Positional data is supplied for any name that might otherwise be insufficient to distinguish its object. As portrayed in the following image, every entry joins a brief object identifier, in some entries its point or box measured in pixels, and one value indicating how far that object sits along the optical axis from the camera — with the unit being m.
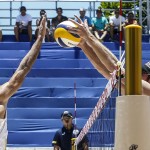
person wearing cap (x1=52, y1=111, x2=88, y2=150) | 10.89
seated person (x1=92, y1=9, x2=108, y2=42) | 18.66
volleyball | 4.88
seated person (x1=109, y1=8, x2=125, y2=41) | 18.66
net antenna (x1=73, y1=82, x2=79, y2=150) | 10.19
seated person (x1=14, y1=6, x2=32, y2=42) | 18.73
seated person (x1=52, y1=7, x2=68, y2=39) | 18.53
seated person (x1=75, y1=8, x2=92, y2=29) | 18.29
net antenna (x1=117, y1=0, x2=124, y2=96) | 3.23
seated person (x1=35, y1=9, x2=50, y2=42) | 18.21
